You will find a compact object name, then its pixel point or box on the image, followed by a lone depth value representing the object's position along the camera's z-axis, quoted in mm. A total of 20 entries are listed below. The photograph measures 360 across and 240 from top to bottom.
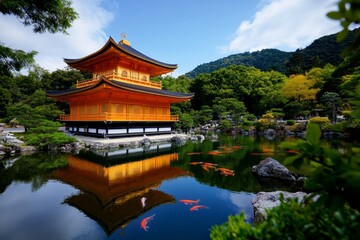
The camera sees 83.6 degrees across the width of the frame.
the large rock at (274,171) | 7384
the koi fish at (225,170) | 8617
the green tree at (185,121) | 24580
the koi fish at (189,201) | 5574
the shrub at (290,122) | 26330
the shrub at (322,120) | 22542
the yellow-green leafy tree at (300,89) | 28781
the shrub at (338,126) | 10195
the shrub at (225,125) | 29555
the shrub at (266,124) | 26969
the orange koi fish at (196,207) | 5184
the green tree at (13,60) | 6703
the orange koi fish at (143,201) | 5402
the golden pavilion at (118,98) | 16452
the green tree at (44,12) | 6945
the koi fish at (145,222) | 4255
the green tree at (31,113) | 16312
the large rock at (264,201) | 4178
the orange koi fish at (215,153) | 12336
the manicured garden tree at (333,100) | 23327
